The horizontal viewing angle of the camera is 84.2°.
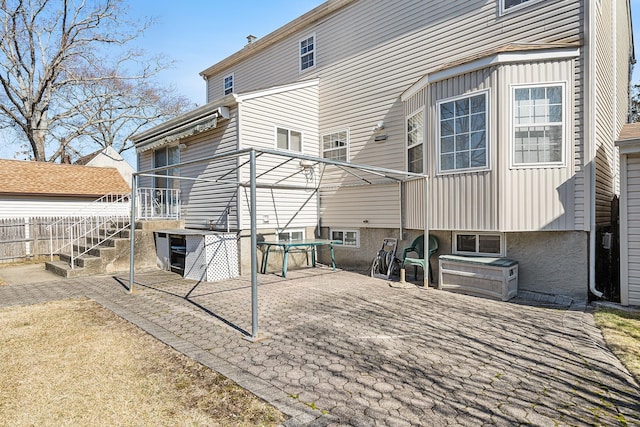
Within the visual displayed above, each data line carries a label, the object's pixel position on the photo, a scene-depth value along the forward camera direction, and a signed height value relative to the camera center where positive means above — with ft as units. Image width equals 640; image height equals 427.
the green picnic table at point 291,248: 29.01 -3.79
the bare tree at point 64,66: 59.82 +26.17
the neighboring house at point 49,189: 46.83 +2.89
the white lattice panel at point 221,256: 27.86 -3.93
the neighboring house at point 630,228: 19.85 -1.39
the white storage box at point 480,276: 21.44 -4.52
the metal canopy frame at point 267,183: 15.01 +1.97
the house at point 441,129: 21.49 +6.12
